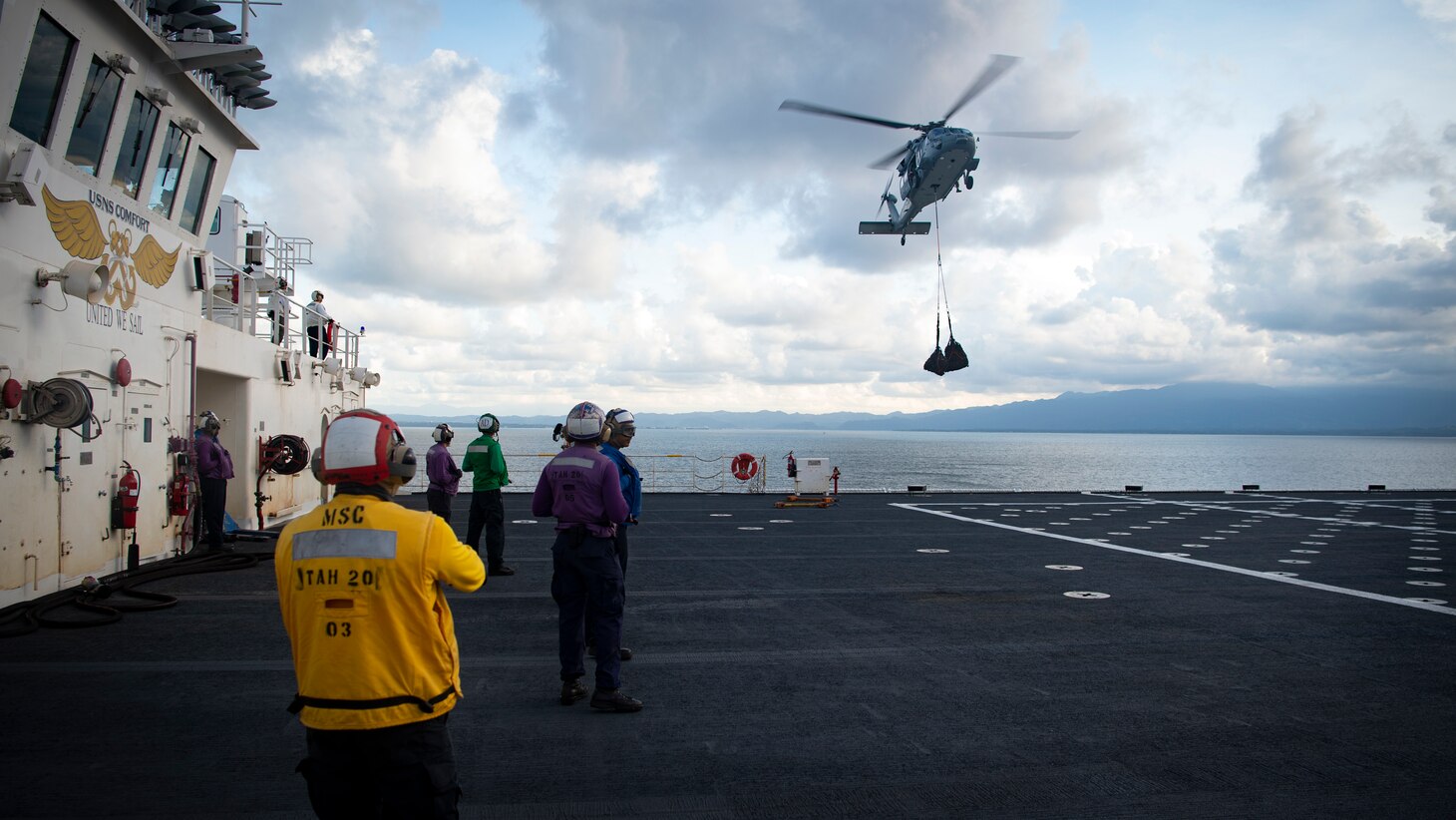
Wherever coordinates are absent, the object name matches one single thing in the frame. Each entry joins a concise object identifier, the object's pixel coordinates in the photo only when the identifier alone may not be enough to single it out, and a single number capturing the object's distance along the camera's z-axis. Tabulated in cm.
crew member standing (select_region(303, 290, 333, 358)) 1984
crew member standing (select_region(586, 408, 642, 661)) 742
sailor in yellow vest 289
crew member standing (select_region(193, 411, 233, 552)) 1284
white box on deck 2512
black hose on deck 818
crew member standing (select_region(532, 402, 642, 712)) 619
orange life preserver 2772
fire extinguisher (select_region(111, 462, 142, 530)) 1115
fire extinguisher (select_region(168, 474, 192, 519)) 1272
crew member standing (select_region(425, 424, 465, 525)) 1195
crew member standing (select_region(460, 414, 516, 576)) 1116
